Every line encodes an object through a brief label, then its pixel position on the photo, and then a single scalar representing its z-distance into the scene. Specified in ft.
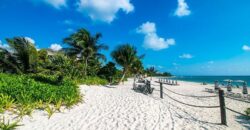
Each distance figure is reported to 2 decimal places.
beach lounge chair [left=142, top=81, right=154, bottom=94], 26.93
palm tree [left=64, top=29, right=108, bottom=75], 47.58
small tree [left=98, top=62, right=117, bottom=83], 56.00
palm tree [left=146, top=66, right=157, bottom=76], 129.45
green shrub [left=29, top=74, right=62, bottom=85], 22.49
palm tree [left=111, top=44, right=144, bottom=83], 43.31
